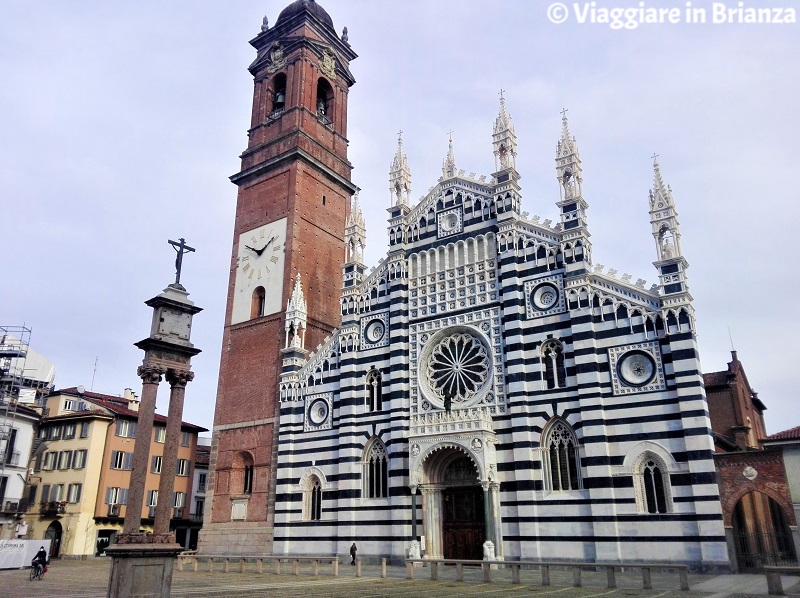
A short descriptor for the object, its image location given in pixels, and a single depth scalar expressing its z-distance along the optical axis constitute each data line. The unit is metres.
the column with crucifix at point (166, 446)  15.10
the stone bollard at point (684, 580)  19.93
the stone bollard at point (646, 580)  20.78
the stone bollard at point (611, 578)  21.34
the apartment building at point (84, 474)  45.12
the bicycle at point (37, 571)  27.98
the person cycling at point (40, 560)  27.97
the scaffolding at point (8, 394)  43.72
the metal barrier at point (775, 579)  18.14
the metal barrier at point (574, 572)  20.50
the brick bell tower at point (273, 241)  38.81
